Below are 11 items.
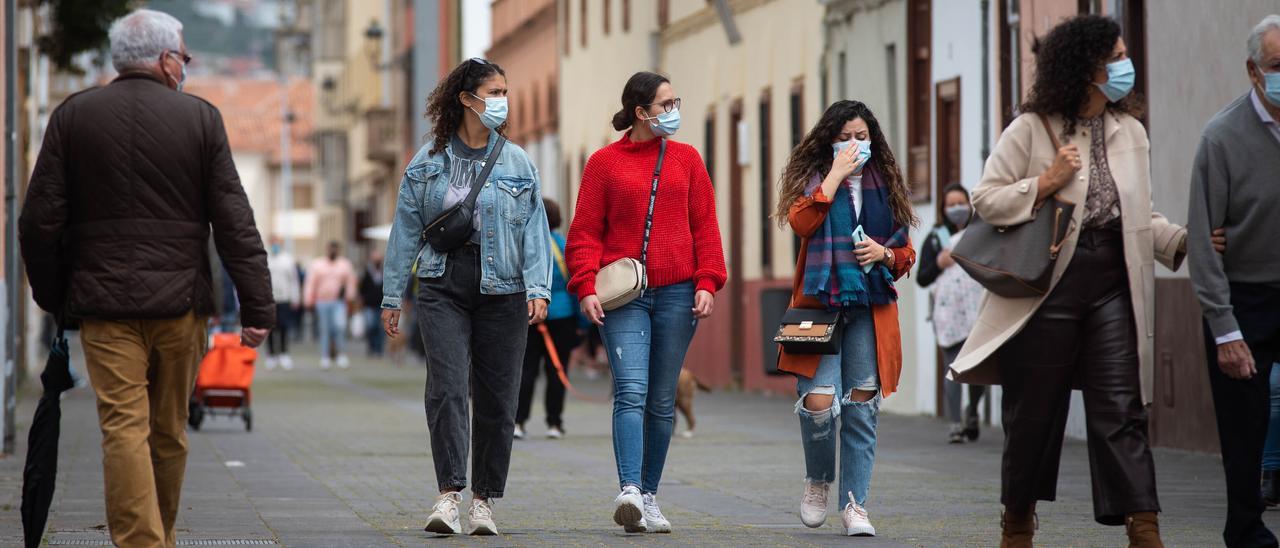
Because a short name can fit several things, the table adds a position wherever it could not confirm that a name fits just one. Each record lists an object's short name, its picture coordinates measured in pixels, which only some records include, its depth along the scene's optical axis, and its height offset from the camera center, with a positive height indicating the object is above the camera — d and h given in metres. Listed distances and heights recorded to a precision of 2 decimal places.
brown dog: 35.69 -0.50
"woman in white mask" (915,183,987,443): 33.22 +0.21
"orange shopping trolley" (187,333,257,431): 36.37 -0.36
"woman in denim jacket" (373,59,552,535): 19.25 +0.21
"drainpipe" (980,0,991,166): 39.87 +2.01
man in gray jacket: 16.58 +0.21
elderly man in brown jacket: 15.41 +0.31
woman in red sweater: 19.56 +0.28
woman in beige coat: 15.65 +0.09
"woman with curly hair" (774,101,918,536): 19.12 +0.19
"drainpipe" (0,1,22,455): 29.92 +0.60
